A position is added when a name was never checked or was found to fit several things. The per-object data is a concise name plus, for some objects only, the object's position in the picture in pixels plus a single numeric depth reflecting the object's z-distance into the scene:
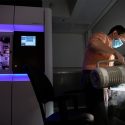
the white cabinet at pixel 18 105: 1.97
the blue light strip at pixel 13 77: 2.00
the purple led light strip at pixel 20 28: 2.10
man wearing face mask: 1.27
